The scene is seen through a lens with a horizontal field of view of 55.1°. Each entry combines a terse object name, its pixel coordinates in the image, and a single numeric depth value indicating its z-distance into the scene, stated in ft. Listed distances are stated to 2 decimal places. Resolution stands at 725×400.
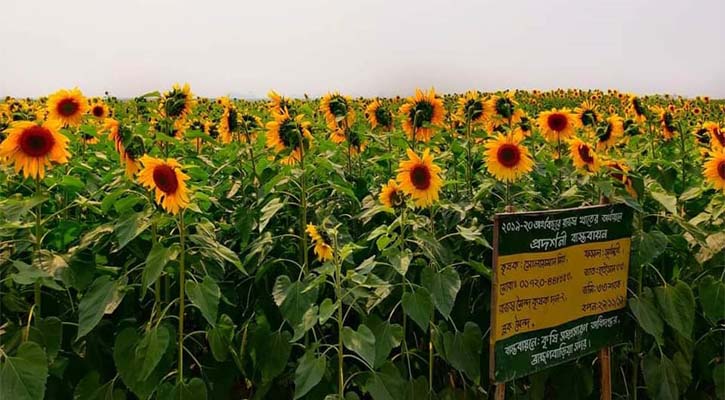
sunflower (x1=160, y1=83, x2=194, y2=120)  9.86
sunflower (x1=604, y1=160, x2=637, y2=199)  10.32
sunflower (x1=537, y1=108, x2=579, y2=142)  12.26
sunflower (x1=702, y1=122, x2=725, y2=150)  11.42
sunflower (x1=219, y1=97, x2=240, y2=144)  11.48
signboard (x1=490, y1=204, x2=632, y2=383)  8.96
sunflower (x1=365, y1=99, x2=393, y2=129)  12.95
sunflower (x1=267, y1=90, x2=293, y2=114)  11.28
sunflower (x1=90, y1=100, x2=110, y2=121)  15.38
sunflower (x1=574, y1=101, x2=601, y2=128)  12.70
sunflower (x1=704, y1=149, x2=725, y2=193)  10.22
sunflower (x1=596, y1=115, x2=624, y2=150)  12.11
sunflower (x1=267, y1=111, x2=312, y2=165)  9.80
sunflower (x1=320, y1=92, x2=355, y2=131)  11.45
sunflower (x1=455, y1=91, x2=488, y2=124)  11.98
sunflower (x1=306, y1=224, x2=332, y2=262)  8.43
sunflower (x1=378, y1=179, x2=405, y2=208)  9.23
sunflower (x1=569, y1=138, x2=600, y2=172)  10.24
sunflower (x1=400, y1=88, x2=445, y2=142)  11.66
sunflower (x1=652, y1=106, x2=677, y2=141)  13.82
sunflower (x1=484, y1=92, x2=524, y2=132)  12.31
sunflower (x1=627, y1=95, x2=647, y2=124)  13.80
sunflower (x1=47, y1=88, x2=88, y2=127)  12.26
